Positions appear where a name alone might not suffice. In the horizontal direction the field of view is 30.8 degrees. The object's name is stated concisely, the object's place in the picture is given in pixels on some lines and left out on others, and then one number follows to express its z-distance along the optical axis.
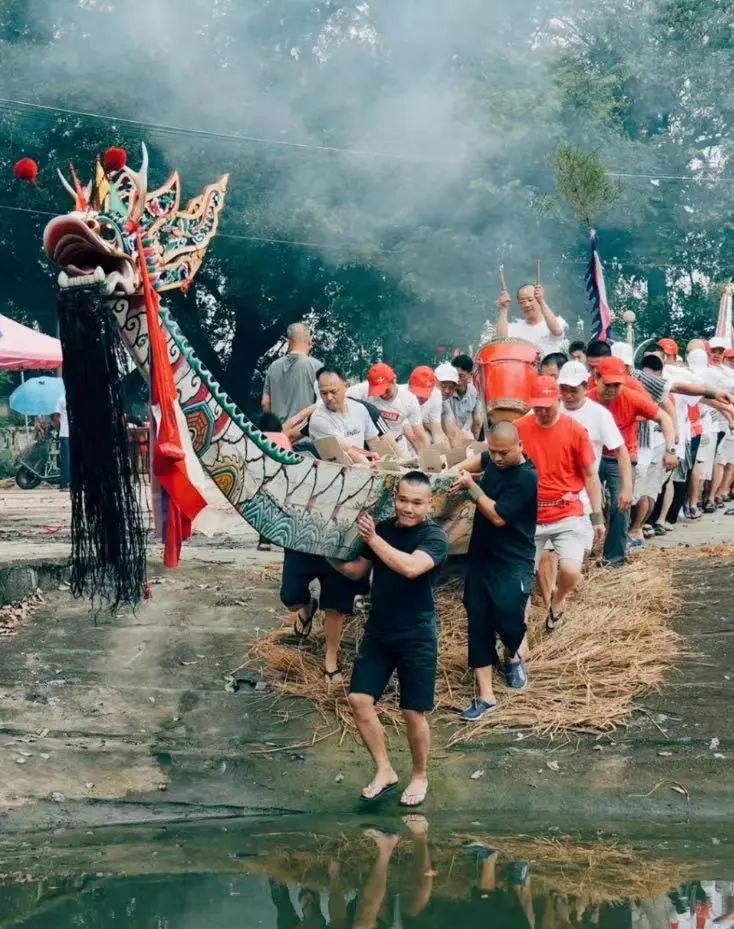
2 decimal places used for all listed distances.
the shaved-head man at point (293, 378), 10.32
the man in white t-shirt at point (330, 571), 7.48
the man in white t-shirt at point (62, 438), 18.27
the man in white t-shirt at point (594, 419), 8.82
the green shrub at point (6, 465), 21.14
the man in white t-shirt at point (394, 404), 10.00
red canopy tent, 16.50
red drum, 9.62
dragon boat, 6.24
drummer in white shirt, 10.60
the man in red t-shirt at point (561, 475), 7.93
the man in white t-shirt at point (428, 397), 10.98
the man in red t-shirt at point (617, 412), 9.82
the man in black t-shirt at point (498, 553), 7.00
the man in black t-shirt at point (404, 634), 6.34
